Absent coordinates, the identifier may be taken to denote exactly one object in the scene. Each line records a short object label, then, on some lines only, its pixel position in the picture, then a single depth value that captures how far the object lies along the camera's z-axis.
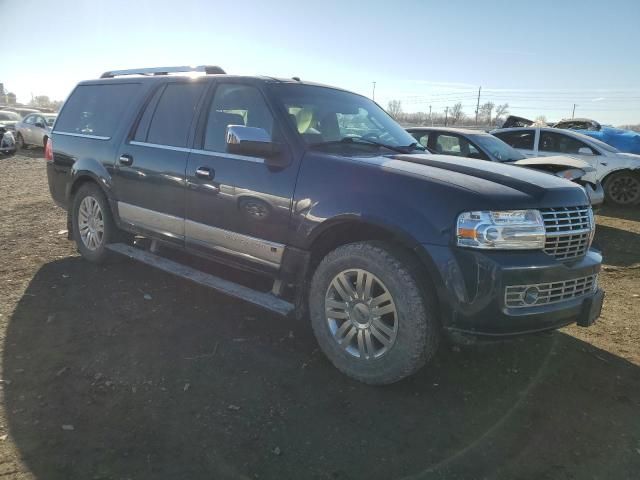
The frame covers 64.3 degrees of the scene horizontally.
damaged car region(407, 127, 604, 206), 7.43
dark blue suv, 2.84
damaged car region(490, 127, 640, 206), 10.29
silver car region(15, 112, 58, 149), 20.31
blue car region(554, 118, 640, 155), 13.25
